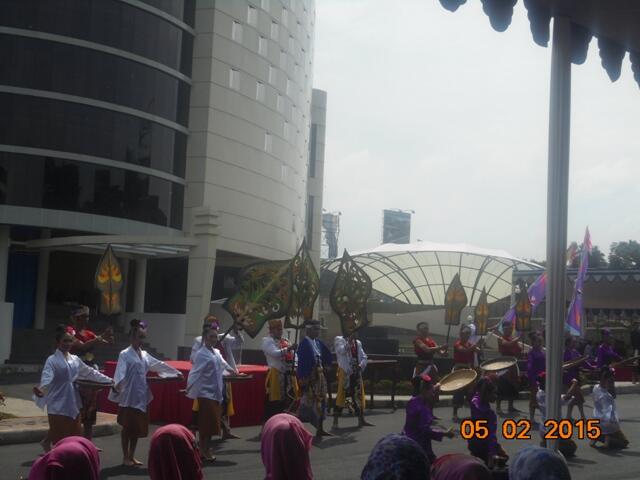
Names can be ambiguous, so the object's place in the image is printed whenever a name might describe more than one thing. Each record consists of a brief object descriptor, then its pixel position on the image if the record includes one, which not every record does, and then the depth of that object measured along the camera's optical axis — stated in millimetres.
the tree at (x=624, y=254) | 88938
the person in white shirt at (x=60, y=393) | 9711
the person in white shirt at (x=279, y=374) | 13531
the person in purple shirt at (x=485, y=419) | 8180
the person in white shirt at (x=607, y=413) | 12383
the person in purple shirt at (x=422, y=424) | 7641
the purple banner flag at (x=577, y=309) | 22734
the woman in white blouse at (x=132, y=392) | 10227
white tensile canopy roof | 59781
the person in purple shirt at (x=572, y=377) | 13312
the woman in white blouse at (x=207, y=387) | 10492
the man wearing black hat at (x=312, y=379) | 12383
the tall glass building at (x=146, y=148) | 27516
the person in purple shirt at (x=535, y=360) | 13211
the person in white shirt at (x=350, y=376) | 14289
